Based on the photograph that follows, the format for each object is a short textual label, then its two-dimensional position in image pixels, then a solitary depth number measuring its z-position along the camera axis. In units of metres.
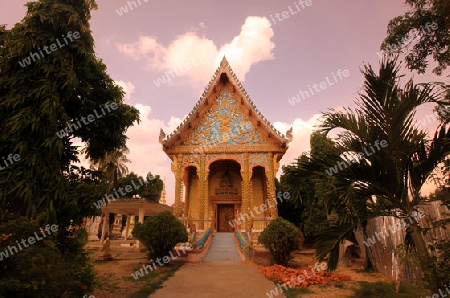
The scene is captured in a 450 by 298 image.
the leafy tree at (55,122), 3.84
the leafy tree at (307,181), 4.07
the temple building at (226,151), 15.75
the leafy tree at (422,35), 6.99
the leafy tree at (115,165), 22.28
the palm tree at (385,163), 3.96
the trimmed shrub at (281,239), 9.12
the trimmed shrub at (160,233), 9.19
